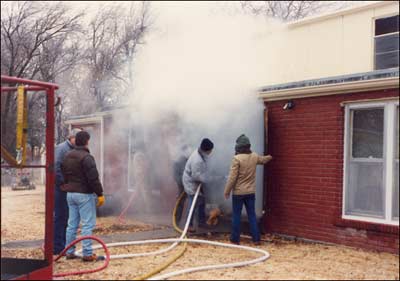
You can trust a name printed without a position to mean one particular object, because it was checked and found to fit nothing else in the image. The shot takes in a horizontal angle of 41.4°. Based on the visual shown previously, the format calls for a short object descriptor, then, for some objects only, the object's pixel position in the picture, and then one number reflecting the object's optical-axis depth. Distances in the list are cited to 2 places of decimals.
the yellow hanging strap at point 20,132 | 5.18
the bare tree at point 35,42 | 21.31
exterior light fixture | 9.30
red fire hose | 6.24
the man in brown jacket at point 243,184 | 8.82
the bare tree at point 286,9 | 30.30
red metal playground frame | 5.62
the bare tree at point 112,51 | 25.77
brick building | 7.89
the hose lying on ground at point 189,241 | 6.63
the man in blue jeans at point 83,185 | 7.07
